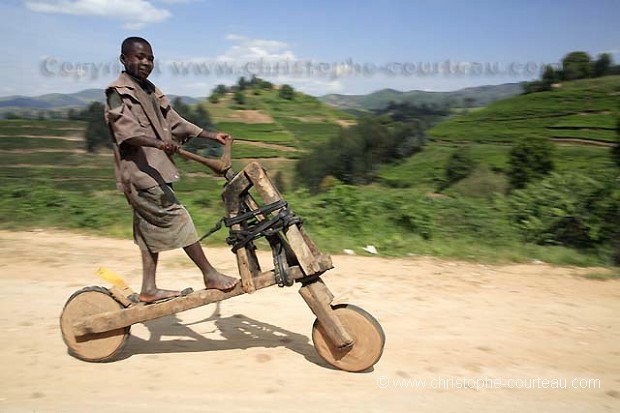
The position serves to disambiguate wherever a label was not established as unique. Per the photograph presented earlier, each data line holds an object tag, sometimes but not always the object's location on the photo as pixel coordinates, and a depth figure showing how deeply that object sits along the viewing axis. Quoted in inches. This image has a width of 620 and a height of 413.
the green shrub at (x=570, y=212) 264.4
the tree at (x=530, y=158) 1269.7
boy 107.6
